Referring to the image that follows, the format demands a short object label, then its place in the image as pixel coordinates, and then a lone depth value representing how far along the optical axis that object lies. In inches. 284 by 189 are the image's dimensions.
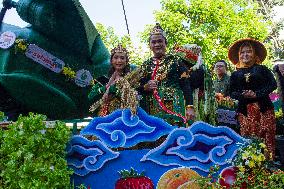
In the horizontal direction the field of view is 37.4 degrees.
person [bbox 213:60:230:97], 259.6
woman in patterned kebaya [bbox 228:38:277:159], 182.2
